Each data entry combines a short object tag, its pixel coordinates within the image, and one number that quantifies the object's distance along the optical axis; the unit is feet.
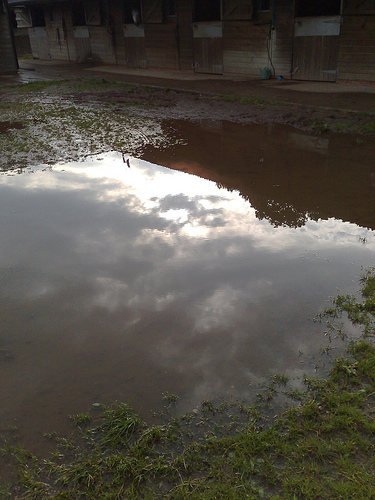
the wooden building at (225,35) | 44.19
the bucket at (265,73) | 52.19
